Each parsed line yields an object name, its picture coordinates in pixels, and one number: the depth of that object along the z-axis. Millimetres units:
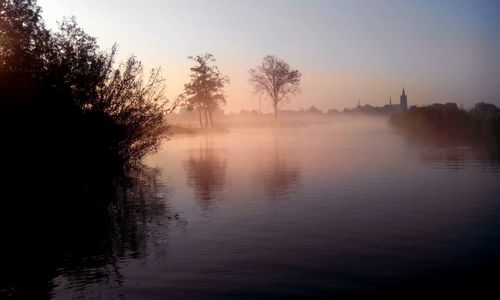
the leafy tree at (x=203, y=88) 109125
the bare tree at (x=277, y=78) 111312
